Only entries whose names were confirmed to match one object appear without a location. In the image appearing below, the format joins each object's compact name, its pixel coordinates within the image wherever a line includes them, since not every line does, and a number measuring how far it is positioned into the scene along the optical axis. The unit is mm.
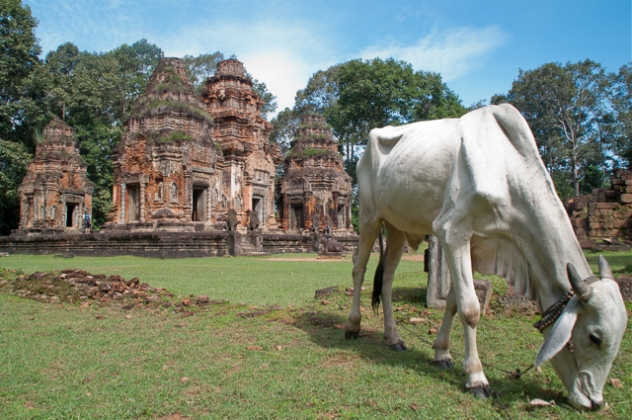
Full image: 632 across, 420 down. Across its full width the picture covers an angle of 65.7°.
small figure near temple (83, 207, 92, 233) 30819
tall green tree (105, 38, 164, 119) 41969
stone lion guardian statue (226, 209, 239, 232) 24312
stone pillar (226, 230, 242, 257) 22656
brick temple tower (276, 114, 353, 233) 35781
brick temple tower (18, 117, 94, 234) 30828
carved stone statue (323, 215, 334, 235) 31938
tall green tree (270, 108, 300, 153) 52500
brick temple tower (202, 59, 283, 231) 28775
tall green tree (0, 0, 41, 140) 32875
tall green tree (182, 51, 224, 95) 52656
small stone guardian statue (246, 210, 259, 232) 26391
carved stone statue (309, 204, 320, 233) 34075
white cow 2881
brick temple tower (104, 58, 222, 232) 24344
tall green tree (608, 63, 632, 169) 36969
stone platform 21562
